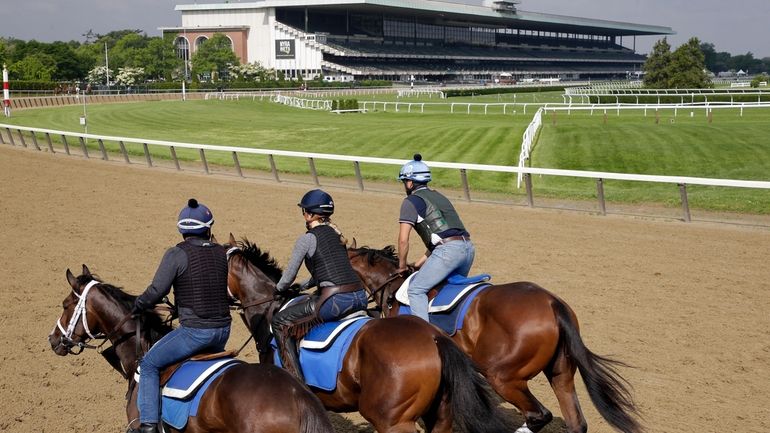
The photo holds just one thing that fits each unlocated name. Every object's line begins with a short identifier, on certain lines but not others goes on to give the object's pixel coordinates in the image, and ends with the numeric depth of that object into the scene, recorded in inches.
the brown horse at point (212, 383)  179.0
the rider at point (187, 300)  204.7
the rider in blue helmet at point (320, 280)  232.1
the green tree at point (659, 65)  2620.6
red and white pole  1817.2
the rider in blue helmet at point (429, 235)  264.1
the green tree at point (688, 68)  2549.2
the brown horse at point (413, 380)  202.1
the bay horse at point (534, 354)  240.1
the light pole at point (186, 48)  4602.4
